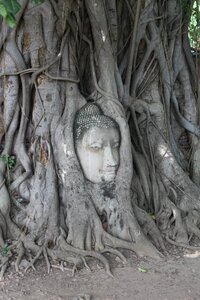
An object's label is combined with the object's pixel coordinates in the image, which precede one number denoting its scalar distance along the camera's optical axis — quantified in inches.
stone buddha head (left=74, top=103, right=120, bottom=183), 167.3
